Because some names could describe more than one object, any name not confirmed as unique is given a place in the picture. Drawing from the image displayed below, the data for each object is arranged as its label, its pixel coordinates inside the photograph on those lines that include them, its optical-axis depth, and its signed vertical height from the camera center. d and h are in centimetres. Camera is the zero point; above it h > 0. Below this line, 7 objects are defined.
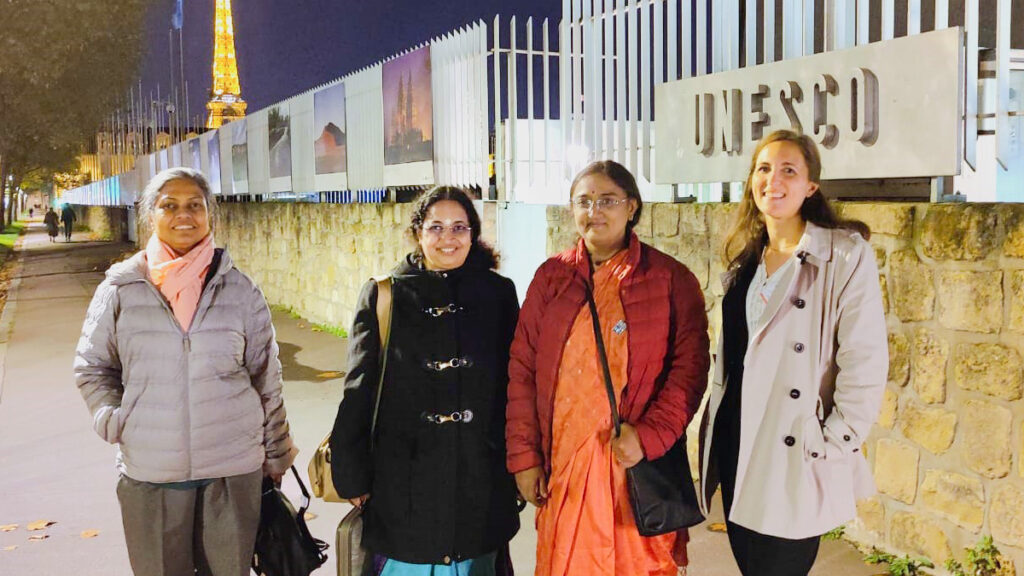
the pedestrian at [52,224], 3552 +0
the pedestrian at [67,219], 3666 +19
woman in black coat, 293 -66
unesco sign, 364 +46
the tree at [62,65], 2002 +425
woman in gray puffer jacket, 295 -55
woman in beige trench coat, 251 -46
